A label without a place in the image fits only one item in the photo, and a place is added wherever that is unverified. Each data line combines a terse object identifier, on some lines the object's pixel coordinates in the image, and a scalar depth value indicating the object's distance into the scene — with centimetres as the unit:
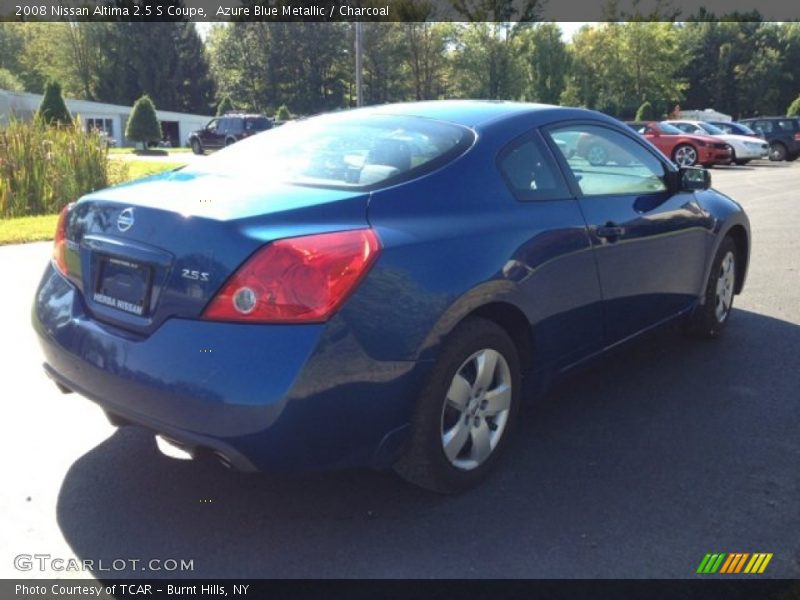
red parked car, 2481
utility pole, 2442
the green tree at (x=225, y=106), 5856
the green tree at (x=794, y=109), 5393
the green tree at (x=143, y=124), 4331
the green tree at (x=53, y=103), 2592
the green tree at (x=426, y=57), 5984
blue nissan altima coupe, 273
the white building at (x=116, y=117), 5106
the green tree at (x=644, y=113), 4706
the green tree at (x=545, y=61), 5991
